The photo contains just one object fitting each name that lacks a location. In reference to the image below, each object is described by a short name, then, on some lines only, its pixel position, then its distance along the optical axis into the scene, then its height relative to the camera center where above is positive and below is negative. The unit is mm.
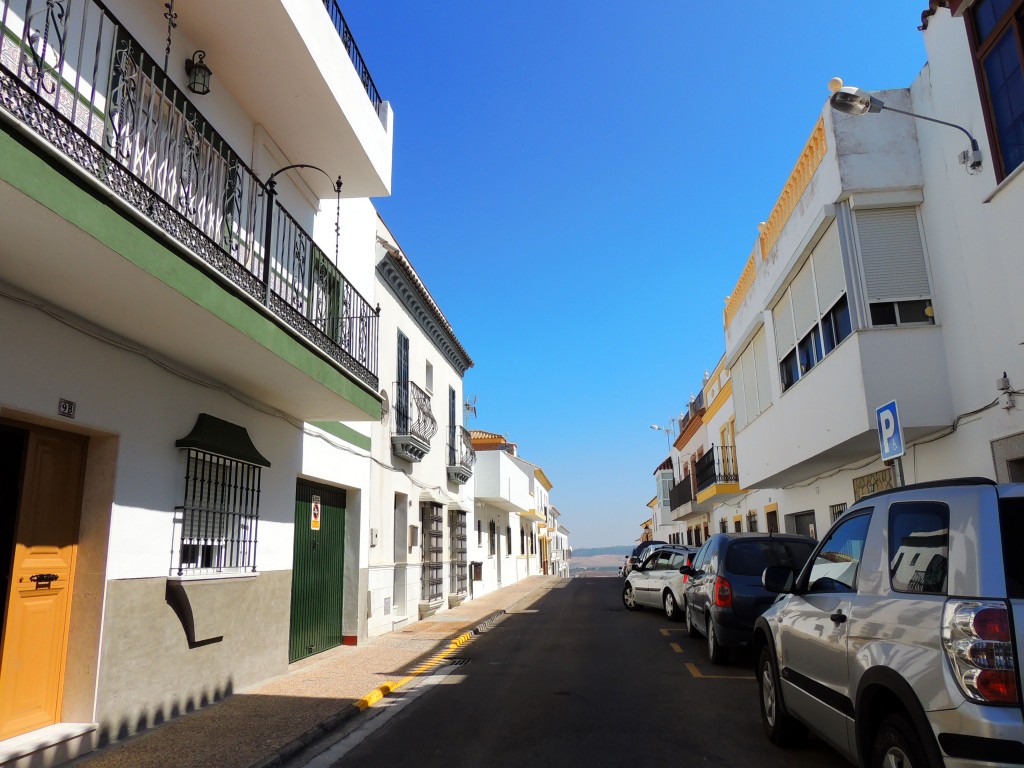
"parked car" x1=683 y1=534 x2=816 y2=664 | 9383 -447
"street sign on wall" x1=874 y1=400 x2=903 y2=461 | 6996 +1049
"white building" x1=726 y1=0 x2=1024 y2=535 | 8188 +3415
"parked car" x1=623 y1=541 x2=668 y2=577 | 25628 -178
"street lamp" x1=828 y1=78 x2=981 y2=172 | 8136 +4781
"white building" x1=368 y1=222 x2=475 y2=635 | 14000 +2028
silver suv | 2990 -421
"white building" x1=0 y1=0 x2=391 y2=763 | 5156 +1928
